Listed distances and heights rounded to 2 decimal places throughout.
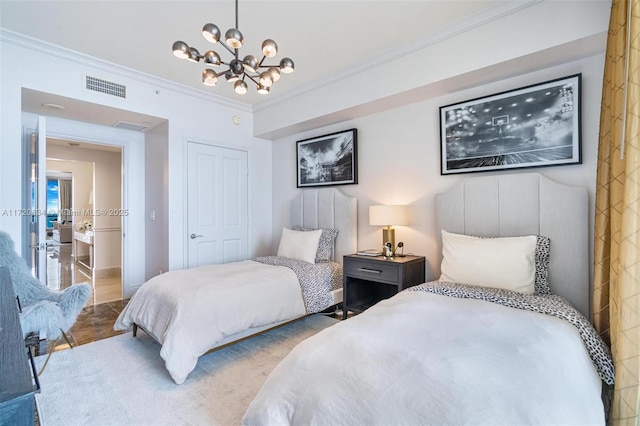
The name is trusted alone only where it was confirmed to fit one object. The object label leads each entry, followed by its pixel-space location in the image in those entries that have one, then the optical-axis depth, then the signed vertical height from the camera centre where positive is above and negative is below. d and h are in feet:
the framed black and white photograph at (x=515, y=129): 7.95 +2.27
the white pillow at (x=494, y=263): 7.47 -1.30
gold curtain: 4.80 +0.14
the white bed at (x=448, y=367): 3.52 -2.04
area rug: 6.22 -4.03
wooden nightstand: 9.79 -2.16
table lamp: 10.43 -0.18
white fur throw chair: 7.27 -2.30
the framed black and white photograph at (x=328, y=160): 12.77 +2.19
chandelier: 5.84 +3.11
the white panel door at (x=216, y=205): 13.56 +0.26
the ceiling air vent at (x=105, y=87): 10.58 +4.27
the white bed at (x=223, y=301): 7.50 -2.56
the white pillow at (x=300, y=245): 12.19 -1.38
